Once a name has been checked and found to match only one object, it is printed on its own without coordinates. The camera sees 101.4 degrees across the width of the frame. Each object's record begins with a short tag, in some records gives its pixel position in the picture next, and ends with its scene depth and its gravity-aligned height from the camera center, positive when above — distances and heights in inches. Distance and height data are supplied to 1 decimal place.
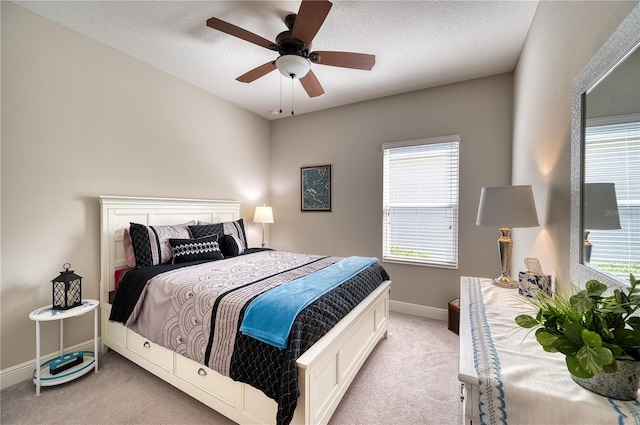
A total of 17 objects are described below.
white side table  75.0 -46.4
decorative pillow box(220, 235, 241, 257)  118.3 -16.5
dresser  25.6 -19.4
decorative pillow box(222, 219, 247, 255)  124.8 -11.2
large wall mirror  31.5 +7.2
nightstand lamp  156.8 -2.9
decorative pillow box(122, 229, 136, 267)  97.0 -15.7
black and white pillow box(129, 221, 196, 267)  94.4 -12.9
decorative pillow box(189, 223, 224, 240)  113.3 -9.2
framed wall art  158.6 +14.3
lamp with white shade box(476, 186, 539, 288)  62.9 +0.9
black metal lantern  80.0 -25.6
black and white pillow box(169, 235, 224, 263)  99.8 -15.8
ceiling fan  68.2 +49.1
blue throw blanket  55.3 -22.0
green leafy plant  24.5 -11.7
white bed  58.1 -41.2
